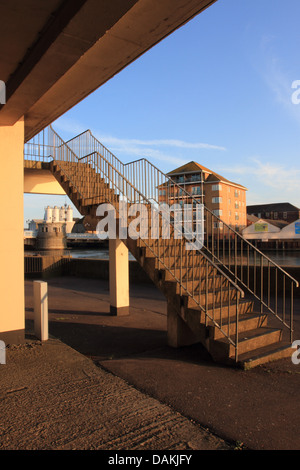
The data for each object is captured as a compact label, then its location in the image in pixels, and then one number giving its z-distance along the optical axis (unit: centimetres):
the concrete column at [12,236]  565
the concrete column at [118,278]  855
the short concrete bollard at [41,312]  605
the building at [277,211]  9494
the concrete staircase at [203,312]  492
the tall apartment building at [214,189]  7062
